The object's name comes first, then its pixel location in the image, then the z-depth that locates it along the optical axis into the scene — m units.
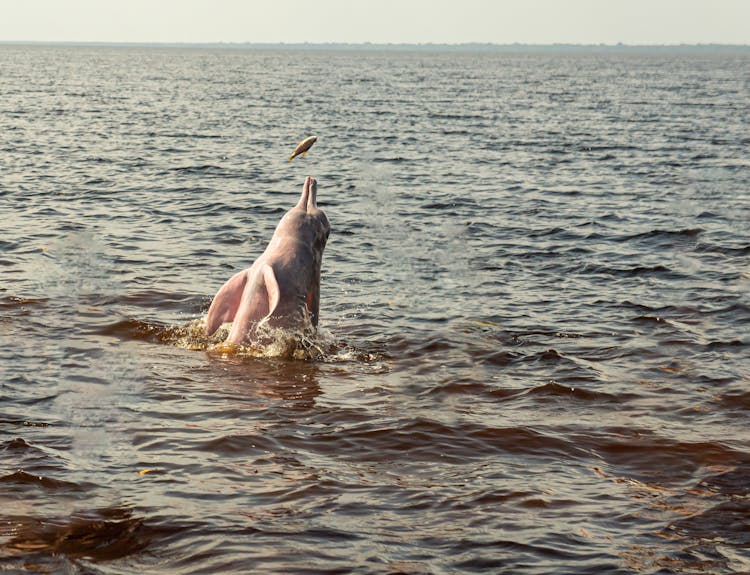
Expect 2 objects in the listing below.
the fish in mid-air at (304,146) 12.62
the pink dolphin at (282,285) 12.23
